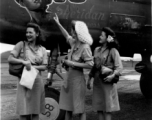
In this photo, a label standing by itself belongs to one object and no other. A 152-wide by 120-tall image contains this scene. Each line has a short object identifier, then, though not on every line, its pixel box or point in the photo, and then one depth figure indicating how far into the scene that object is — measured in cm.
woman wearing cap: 423
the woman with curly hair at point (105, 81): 441
